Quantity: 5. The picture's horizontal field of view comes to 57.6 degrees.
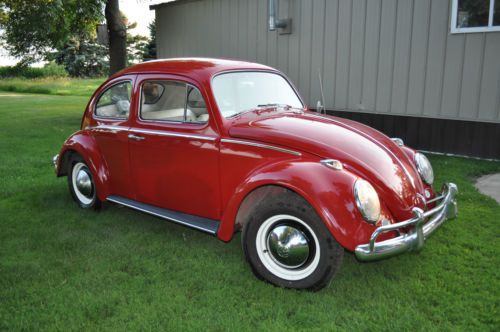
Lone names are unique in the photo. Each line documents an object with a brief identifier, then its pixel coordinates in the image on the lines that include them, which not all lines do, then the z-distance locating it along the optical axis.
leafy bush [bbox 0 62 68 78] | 38.03
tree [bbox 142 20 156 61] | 41.94
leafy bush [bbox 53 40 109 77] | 41.38
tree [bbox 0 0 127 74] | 12.08
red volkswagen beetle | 3.21
